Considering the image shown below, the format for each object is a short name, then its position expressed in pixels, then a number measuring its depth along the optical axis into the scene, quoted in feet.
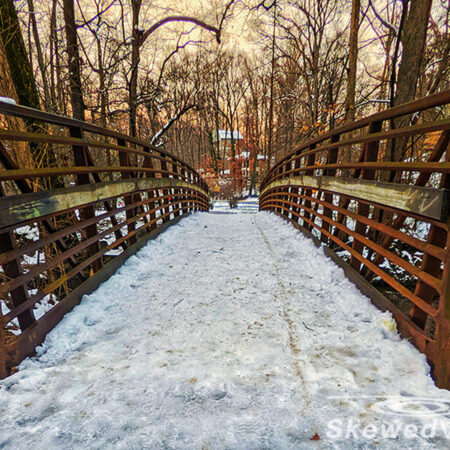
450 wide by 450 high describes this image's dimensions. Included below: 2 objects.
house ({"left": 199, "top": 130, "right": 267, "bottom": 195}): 104.88
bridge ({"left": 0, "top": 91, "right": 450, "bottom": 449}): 4.58
